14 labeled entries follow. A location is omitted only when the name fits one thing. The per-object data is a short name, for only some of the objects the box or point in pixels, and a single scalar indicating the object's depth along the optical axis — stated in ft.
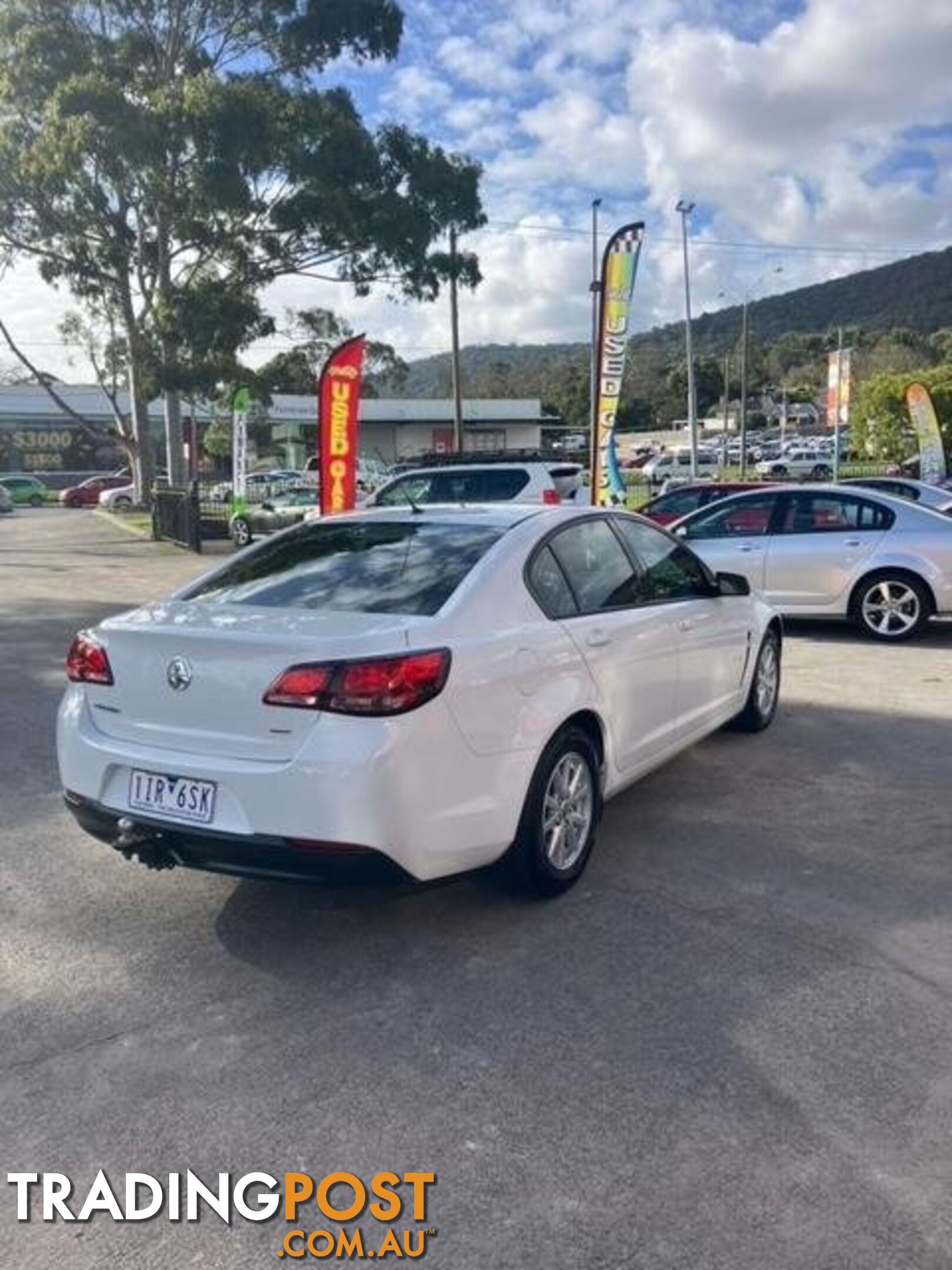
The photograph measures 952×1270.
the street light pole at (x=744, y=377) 177.27
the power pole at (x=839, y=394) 93.56
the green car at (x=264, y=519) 78.33
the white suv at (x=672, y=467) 182.91
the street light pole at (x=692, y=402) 132.16
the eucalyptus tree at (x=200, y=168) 79.82
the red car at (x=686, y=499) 47.26
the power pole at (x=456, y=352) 97.14
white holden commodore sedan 11.63
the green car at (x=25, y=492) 170.19
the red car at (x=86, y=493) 160.15
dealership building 203.51
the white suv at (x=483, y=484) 49.85
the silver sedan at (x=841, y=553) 32.37
